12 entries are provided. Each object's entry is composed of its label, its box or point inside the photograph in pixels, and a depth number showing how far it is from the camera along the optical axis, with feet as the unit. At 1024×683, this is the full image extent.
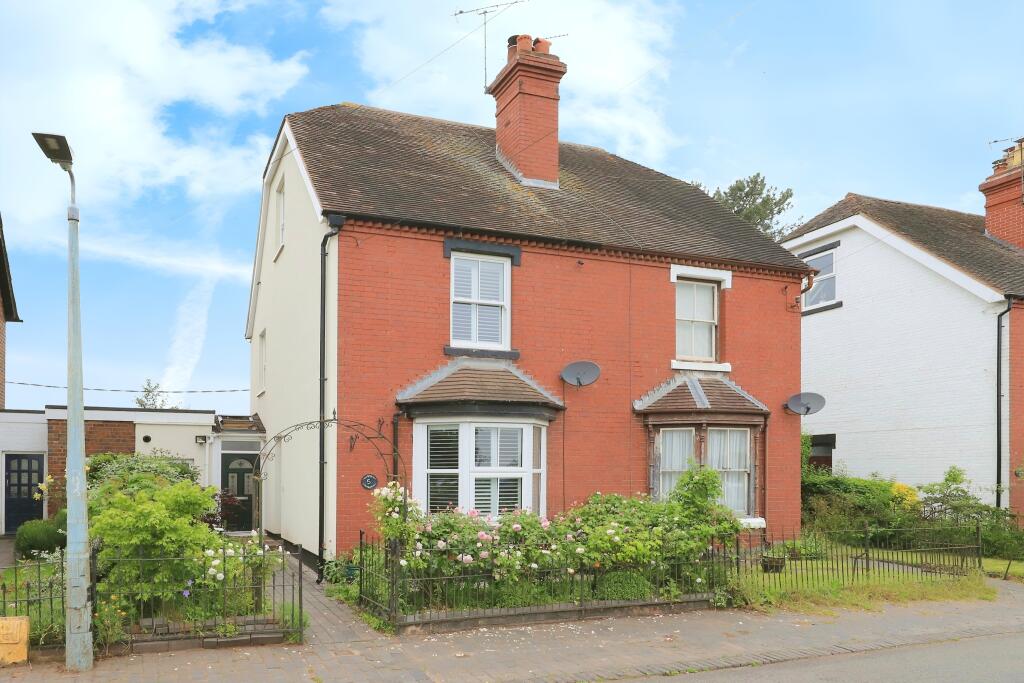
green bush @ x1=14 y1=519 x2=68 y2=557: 48.57
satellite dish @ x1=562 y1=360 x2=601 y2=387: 50.70
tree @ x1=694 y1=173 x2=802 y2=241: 131.23
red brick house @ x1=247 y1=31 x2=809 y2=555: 47.14
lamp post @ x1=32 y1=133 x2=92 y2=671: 28.30
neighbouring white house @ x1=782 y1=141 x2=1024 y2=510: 64.08
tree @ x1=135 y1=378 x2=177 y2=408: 152.05
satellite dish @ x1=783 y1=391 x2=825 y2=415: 56.85
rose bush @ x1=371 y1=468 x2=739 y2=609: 35.68
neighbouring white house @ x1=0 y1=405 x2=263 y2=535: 62.03
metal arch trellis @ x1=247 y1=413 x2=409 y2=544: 46.11
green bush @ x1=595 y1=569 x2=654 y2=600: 38.37
